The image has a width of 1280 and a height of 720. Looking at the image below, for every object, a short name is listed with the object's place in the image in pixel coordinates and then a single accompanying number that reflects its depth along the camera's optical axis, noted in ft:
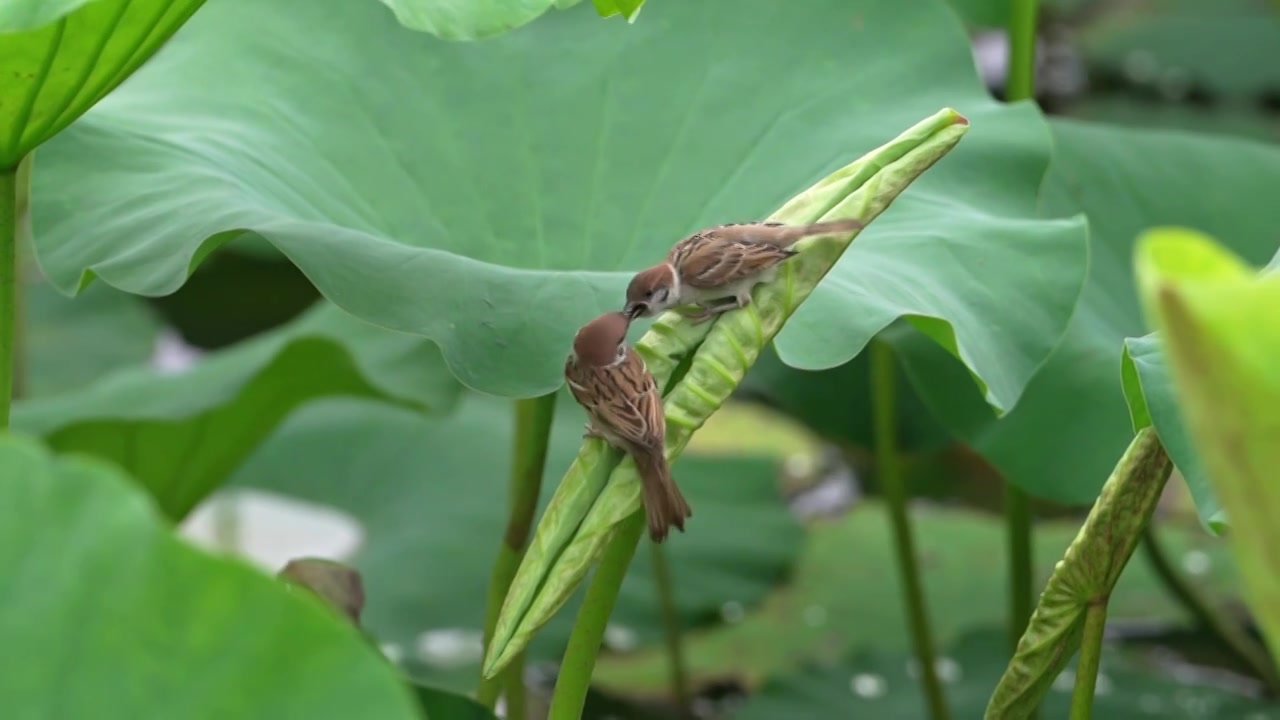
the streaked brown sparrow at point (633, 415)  12.25
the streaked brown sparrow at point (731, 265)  12.39
